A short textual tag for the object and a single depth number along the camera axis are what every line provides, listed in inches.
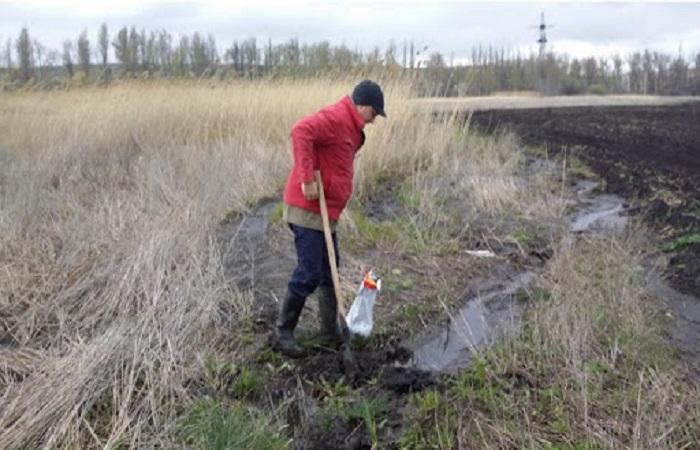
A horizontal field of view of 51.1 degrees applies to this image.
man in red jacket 162.4
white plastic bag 177.5
